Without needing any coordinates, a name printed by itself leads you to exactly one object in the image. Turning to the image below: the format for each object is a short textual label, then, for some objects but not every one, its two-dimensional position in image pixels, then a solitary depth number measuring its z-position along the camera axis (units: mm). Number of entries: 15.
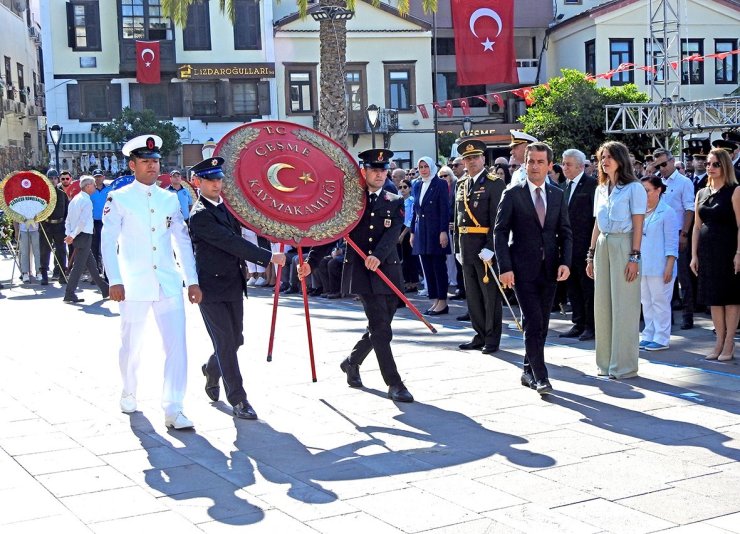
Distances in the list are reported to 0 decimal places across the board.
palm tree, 19781
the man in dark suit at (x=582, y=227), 10586
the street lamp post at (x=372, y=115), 26781
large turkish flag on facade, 39469
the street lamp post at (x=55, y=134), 30641
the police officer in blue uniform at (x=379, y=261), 7820
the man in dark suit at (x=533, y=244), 8016
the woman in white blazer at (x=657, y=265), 9945
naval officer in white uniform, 7188
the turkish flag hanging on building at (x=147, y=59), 42219
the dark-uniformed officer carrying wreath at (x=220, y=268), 7305
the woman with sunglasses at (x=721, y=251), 9016
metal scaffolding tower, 22766
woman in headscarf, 12992
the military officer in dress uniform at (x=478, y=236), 10109
